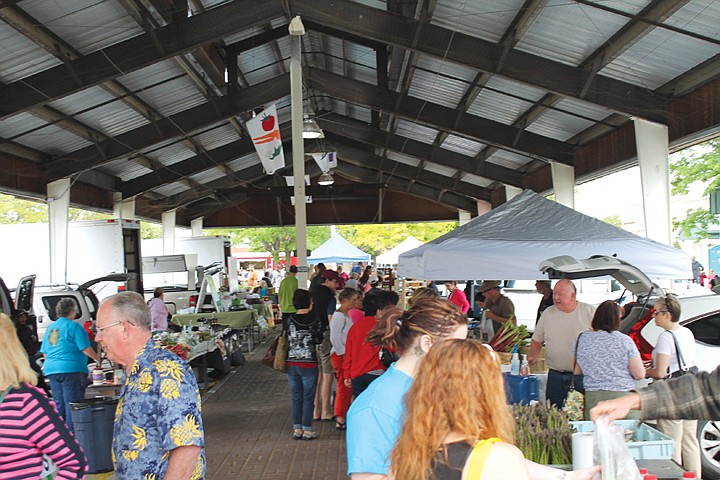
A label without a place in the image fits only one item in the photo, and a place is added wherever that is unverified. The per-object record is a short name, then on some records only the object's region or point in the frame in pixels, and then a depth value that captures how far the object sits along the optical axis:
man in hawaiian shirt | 3.19
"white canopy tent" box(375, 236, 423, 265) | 25.50
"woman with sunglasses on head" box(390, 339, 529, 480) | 2.21
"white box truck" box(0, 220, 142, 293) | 16.47
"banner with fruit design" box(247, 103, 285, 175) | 14.97
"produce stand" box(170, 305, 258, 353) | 16.16
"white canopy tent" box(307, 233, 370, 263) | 27.00
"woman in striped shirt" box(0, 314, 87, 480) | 3.14
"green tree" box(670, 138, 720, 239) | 20.64
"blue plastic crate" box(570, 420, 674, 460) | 4.16
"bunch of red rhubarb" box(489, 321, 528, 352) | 8.20
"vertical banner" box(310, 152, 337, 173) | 20.78
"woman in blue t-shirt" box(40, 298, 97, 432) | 8.25
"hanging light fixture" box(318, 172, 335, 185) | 24.09
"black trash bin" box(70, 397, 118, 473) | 6.94
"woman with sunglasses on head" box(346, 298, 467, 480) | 2.81
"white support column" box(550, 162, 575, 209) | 18.50
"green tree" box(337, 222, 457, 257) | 42.44
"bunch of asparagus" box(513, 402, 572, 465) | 4.37
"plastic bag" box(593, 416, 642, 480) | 2.51
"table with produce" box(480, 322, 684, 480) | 2.53
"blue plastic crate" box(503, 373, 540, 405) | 6.98
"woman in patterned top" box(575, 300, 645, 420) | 5.68
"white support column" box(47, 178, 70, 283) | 17.09
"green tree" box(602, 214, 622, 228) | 44.84
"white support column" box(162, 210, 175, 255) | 30.33
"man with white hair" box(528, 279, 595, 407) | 6.70
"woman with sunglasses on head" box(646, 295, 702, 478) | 6.11
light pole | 13.44
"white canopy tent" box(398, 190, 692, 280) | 7.33
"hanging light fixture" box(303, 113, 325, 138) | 15.17
